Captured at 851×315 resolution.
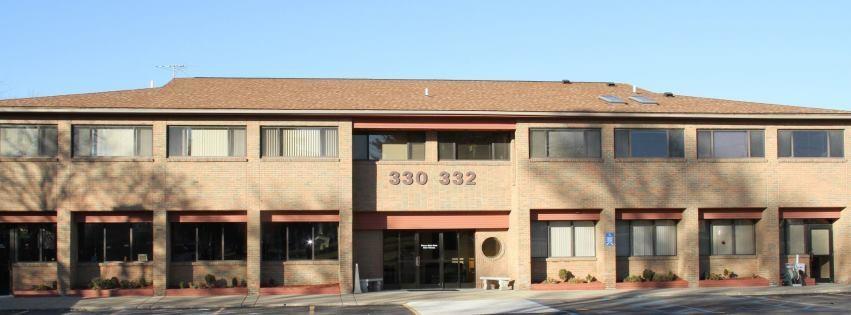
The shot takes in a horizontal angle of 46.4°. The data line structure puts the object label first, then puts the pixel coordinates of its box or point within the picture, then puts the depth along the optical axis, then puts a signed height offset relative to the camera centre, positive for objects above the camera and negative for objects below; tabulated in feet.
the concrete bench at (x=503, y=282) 112.88 -8.56
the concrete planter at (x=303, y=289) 109.19 -8.96
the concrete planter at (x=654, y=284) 113.50 -9.06
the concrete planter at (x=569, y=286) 112.47 -9.06
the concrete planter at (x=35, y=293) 106.32 -8.86
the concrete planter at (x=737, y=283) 114.73 -9.01
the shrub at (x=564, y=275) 113.39 -7.85
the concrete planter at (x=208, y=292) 107.86 -9.03
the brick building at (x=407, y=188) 107.76 +2.14
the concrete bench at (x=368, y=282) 112.57 -8.54
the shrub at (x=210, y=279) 109.60 -7.74
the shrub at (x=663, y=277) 114.42 -8.25
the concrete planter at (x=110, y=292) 106.42 -8.92
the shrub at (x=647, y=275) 114.52 -8.00
